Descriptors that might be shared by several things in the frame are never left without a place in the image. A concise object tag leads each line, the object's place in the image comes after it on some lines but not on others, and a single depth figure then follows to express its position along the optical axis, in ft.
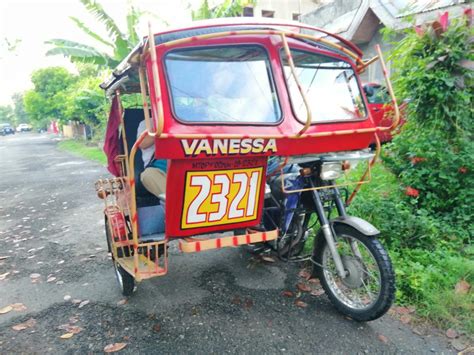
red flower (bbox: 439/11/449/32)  14.20
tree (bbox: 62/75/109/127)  56.34
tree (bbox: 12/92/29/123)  220.64
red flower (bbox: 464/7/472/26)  13.89
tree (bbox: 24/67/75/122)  85.87
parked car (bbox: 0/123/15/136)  145.38
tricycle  7.82
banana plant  26.63
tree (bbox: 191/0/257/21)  30.37
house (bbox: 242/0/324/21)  67.87
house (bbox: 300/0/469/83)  34.81
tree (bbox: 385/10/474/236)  13.64
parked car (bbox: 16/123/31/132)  175.32
